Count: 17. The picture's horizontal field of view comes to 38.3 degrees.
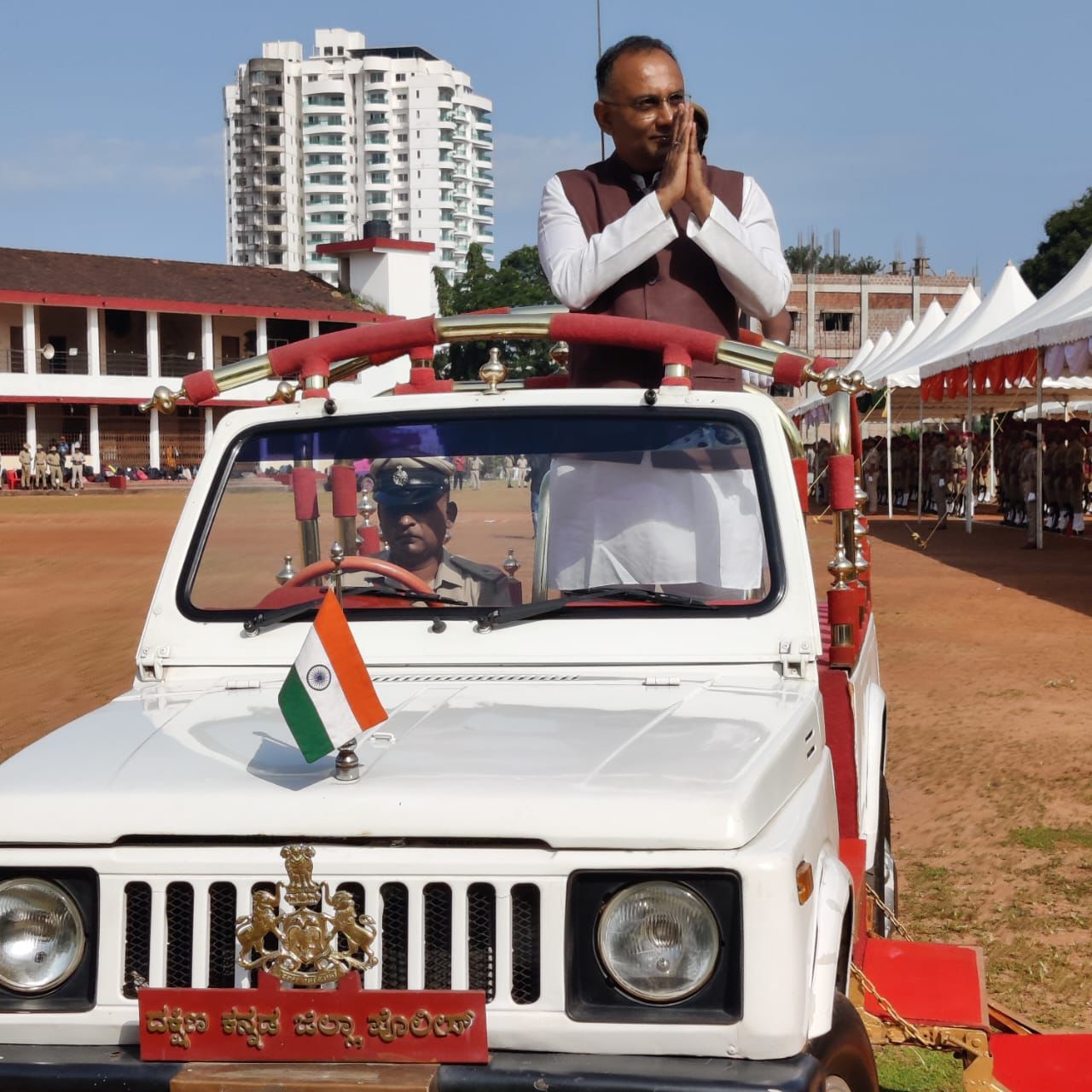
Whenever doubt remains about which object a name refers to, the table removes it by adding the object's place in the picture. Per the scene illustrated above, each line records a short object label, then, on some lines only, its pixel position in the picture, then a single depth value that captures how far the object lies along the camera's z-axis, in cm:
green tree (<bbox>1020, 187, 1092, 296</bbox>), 6551
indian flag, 255
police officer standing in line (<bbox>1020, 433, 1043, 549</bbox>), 2378
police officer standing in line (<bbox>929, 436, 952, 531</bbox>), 3209
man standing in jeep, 386
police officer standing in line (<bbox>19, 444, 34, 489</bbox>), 4950
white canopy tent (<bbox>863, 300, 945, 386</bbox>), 3155
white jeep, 232
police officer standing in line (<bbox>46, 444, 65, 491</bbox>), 4909
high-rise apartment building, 15338
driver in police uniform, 376
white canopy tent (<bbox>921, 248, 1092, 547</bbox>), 1778
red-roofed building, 5269
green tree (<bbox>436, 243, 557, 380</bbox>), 7981
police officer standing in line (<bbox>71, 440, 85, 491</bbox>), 4969
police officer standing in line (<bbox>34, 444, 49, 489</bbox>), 4912
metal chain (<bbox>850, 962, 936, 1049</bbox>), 299
